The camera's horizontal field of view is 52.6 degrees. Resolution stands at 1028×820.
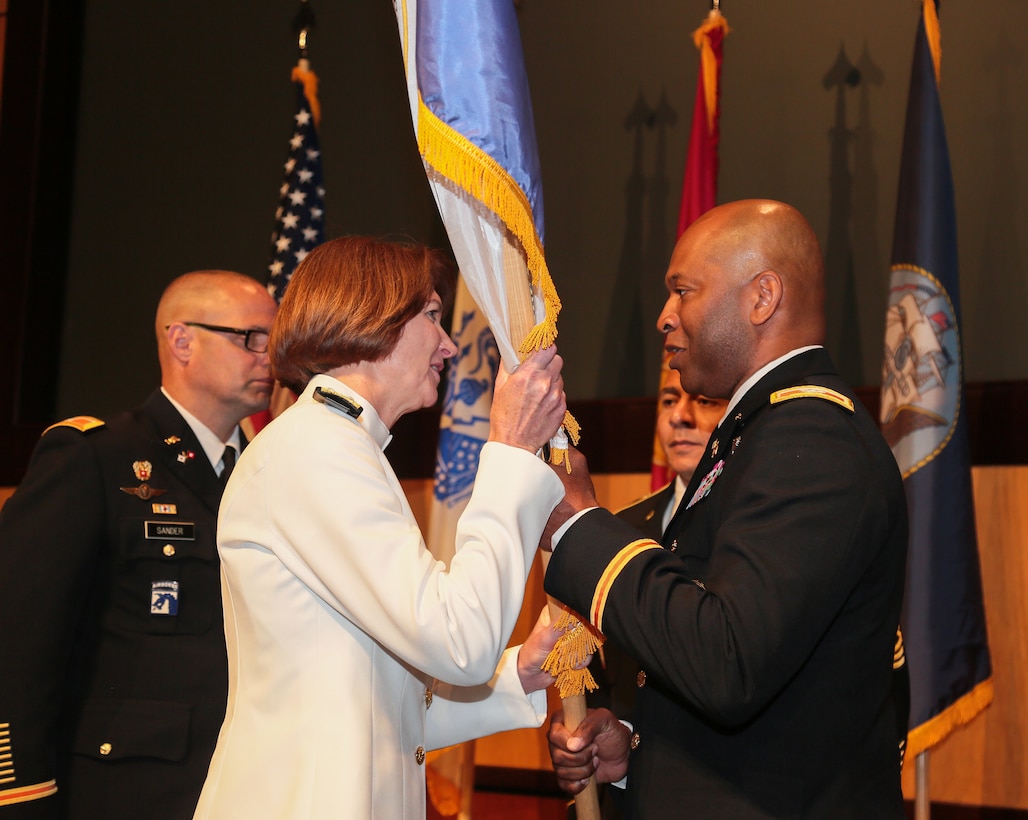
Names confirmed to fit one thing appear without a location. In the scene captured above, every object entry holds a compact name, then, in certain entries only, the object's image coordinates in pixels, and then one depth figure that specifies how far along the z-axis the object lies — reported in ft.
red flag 12.49
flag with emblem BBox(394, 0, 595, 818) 5.91
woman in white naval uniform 4.79
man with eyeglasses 7.26
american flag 13.42
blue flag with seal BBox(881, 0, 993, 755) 10.43
